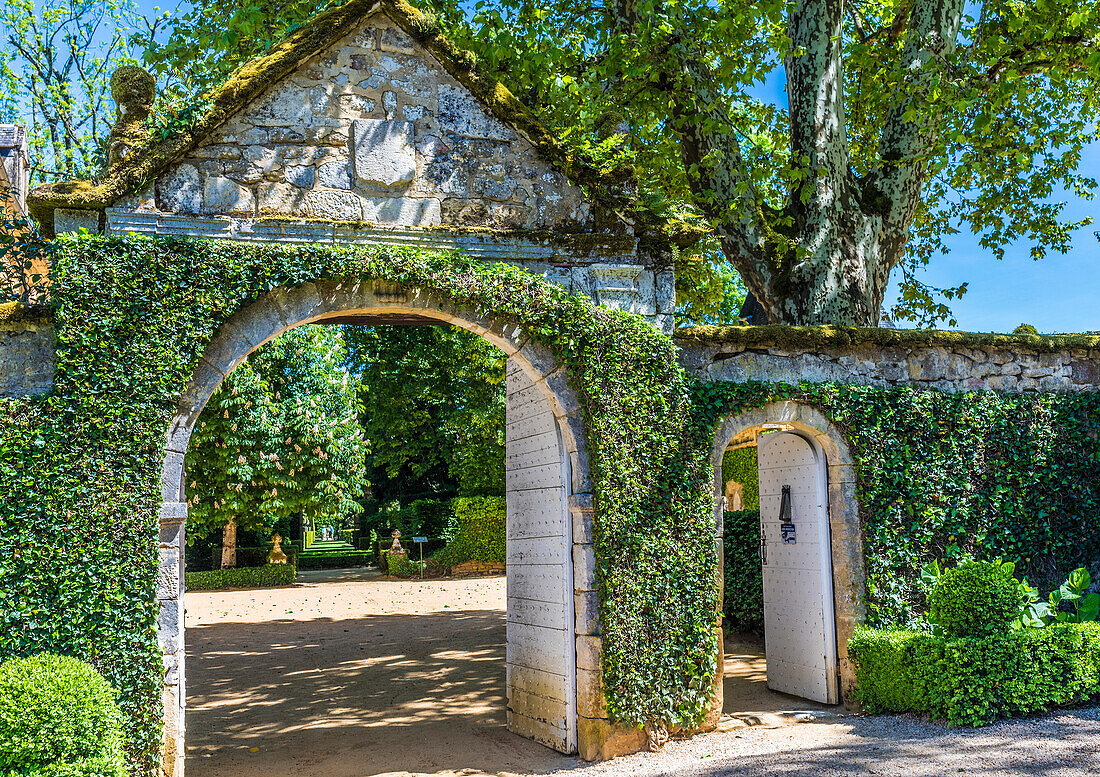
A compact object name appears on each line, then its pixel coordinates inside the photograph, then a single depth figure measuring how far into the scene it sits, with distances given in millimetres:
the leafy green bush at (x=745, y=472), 15828
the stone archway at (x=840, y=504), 6391
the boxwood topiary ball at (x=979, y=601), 5676
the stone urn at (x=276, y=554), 21016
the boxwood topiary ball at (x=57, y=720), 4000
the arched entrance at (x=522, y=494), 4945
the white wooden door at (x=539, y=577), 5840
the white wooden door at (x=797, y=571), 6676
